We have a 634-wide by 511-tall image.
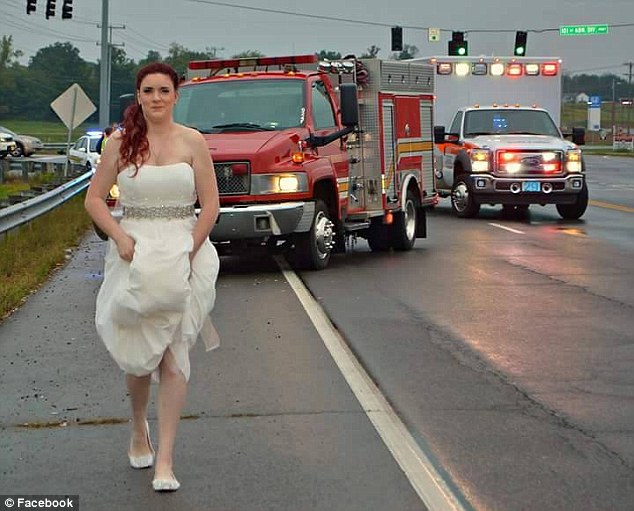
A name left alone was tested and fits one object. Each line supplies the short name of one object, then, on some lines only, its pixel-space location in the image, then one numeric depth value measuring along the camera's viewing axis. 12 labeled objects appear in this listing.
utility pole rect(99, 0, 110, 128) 42.08
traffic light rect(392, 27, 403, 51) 49.41
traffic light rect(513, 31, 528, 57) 46.00
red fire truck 13.87
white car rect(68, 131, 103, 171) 39.53
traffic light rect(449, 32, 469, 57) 40.75
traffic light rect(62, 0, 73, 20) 41.66
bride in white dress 5.61
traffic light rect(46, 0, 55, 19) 41.03
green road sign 56.59
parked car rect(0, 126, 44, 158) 58.15
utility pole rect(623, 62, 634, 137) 144.75
